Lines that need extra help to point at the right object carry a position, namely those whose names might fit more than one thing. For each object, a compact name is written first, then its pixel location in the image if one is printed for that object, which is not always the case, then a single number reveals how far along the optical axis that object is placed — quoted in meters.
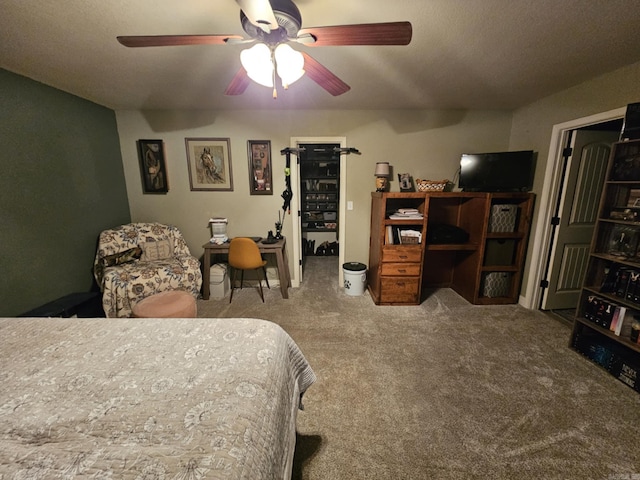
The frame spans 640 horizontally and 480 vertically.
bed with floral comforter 0.64
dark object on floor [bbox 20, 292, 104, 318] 2.14
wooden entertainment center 2.89
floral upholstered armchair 2.52
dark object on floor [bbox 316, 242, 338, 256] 5.11
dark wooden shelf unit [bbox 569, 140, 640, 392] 1.85
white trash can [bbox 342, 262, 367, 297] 3.30
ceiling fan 0.98
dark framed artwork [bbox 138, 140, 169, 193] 3.24
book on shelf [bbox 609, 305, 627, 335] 1.90
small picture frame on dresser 3.19
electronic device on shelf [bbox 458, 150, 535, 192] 2.78
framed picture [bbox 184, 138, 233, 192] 3.25
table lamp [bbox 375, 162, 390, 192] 3.04
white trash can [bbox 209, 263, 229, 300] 3.25
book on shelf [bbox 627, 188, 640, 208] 1.87
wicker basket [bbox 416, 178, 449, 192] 2.94
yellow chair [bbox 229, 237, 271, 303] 2.96
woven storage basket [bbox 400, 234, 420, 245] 2.95
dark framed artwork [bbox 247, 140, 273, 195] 3.27
